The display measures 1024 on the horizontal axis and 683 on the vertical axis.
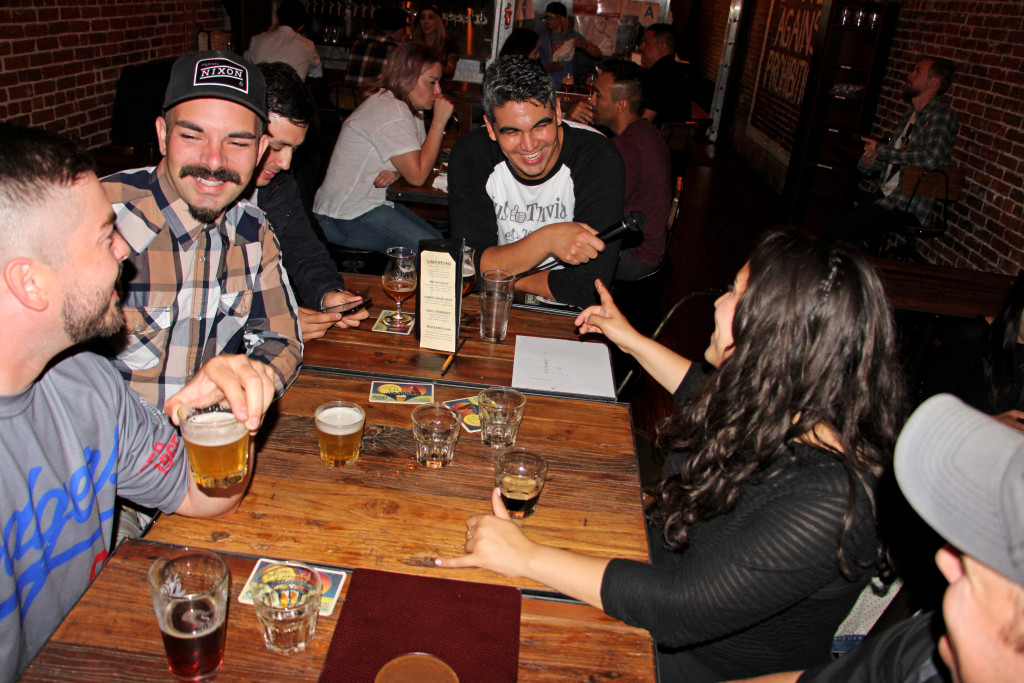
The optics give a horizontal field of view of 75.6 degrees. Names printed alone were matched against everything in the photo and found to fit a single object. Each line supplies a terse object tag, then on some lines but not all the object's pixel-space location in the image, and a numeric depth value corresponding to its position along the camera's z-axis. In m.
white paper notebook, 1.83
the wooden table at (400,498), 1.24
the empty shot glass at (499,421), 1.56
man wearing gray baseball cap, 0.56
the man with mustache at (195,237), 1.72
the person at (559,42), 8.23
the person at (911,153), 4.92
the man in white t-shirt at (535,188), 2.40
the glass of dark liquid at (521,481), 1.34
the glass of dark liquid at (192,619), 0.95
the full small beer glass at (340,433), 1.42
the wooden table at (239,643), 0.98
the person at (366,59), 6.18
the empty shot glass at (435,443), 1.48
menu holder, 1.83
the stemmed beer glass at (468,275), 2.16
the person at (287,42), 6.60
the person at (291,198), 2.34
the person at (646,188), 3.51
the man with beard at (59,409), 1.08
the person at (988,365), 2.40
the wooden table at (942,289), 3.13
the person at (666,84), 6.58
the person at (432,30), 6.60
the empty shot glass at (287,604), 1.01
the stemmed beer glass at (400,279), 2.12
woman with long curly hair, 1.15
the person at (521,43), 6.29
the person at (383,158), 3.80
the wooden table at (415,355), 1.84
